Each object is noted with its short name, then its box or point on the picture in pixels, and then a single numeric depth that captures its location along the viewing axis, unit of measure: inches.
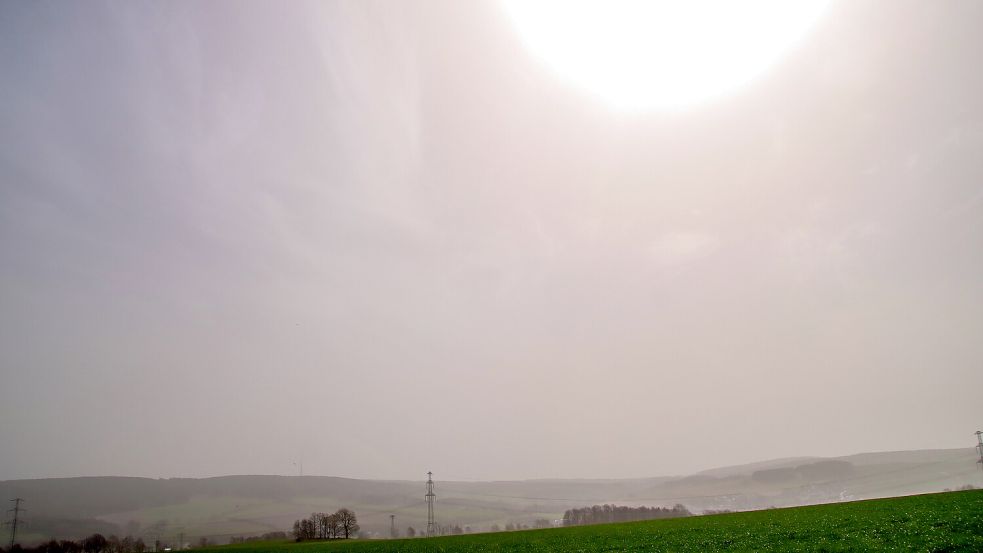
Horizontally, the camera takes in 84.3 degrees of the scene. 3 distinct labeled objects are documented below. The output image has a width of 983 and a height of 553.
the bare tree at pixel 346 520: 7273.6
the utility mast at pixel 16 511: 7308.1
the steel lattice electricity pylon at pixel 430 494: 6458.7
